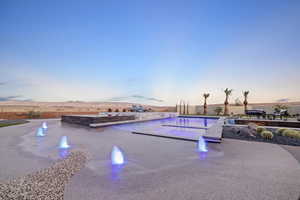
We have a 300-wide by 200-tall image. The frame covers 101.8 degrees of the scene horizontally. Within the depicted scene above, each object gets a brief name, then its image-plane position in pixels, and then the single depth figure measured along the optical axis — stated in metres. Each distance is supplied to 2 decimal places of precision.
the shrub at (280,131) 6.28
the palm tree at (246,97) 21.64
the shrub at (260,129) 6.64
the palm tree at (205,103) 23.48
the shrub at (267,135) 5.93
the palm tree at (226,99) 21.97
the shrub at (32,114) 16.70
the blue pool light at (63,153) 3.76
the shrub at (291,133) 5.60
